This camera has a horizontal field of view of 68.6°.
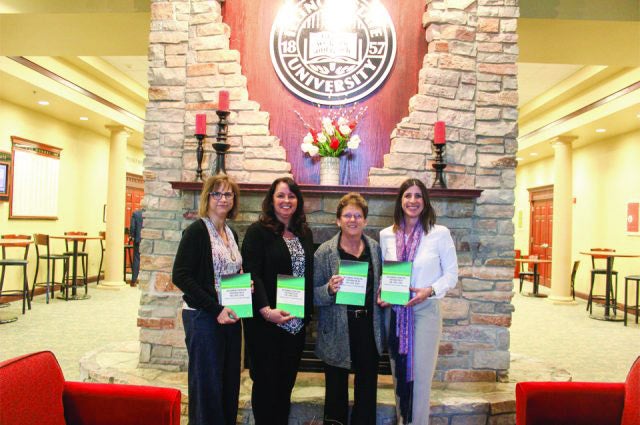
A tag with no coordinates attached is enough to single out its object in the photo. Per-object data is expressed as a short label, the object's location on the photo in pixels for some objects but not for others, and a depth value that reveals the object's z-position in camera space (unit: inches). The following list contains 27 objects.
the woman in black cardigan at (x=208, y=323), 87.8
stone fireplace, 131.0
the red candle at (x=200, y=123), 128.3
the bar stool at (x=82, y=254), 308.3
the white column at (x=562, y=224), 324.2
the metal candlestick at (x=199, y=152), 130.4
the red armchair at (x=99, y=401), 71.1
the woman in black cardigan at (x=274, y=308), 91.2
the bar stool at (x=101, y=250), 361.4
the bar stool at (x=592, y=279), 270.7
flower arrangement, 130.6
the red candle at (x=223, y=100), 128.1
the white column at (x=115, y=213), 332.8
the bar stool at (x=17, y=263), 233.5
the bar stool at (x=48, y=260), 267.0
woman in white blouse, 95.3
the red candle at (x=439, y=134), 126.2
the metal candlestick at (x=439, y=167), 128.0
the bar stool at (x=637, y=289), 249.8
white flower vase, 132.0
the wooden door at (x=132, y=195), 426.0
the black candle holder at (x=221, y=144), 129.6
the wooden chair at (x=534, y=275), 354.0
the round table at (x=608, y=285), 262.9
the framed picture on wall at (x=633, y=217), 291.9
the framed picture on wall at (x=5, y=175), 271.3
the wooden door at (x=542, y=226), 418.3
